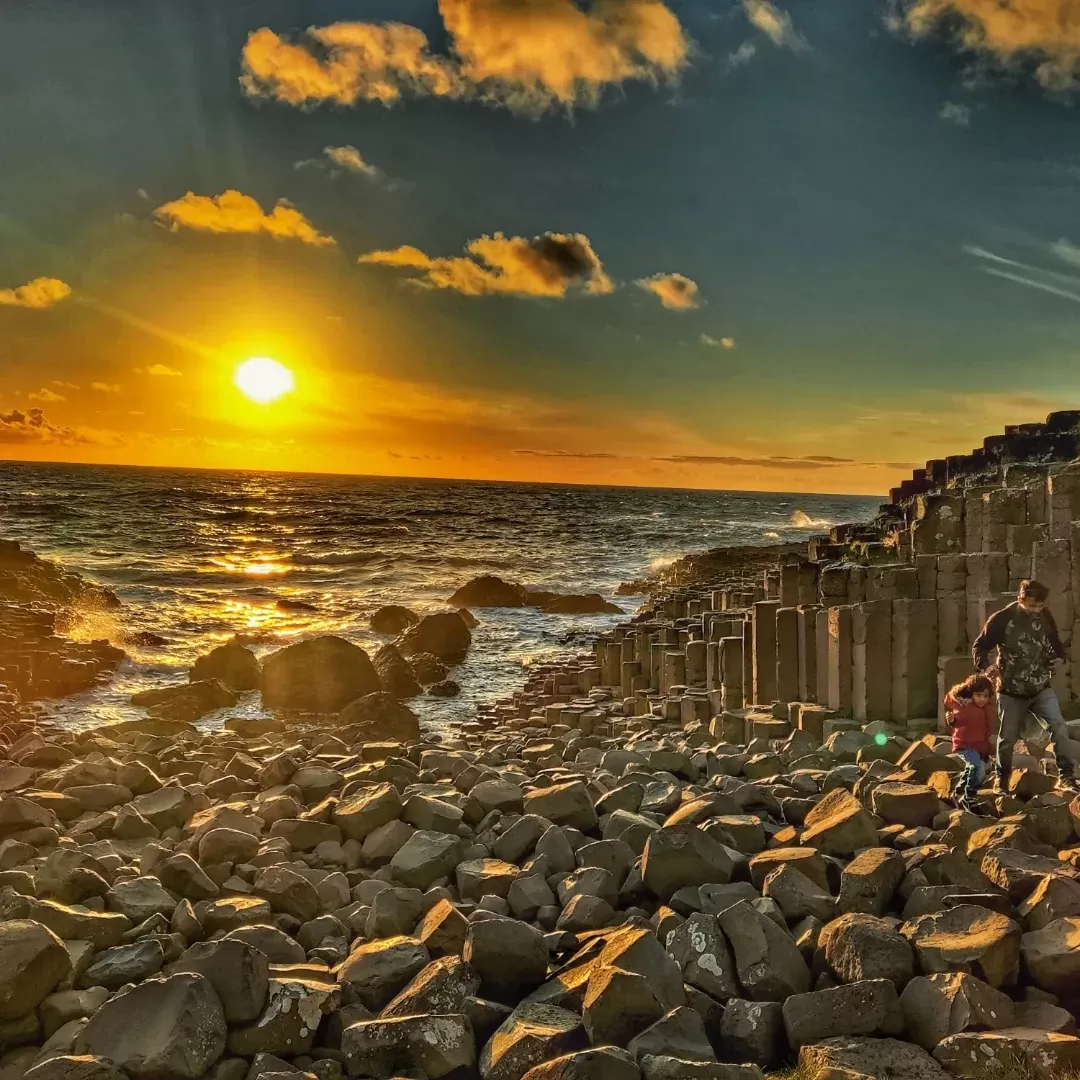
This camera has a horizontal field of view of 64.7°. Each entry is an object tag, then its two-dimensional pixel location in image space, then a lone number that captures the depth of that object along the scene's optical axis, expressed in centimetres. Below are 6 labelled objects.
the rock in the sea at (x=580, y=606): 2409
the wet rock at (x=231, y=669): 1473
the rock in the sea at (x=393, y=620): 2177
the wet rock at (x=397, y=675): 1422
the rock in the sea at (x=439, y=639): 1712
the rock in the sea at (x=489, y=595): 2542
